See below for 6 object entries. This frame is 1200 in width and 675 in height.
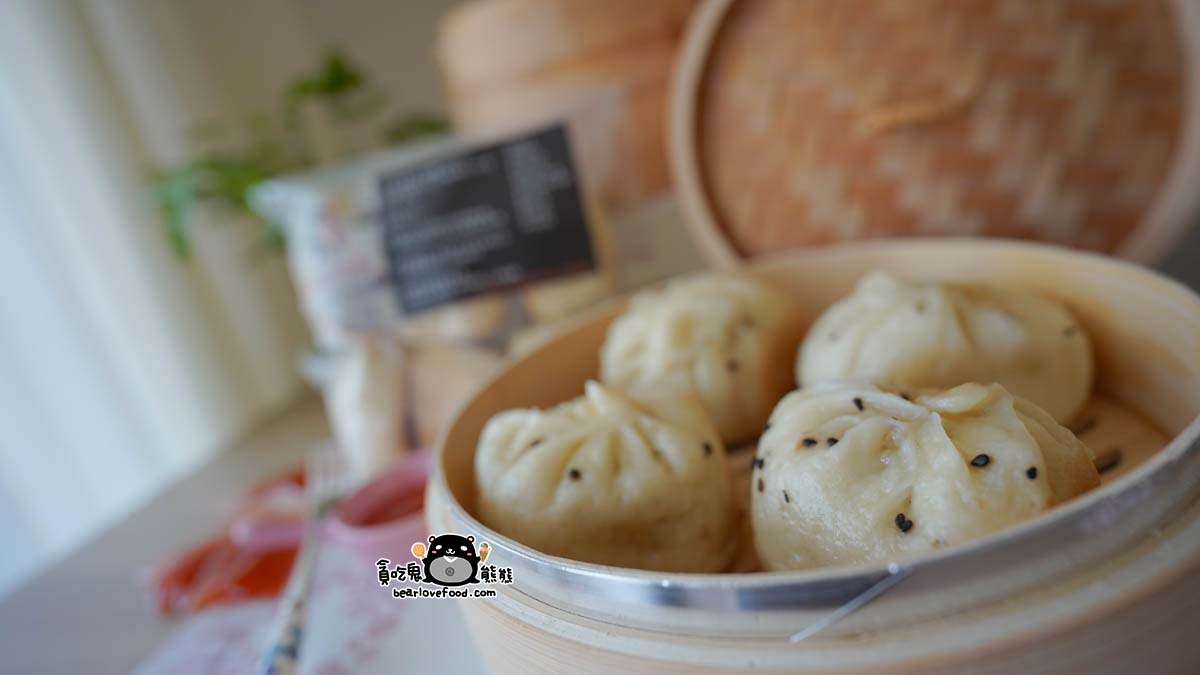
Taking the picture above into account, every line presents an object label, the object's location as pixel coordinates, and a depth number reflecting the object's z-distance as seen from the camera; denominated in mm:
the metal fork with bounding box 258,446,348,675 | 379
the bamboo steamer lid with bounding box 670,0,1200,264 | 415
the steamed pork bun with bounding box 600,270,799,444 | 411
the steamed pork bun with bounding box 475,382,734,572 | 357
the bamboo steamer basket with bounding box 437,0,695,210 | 501
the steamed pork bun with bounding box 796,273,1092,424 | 378
